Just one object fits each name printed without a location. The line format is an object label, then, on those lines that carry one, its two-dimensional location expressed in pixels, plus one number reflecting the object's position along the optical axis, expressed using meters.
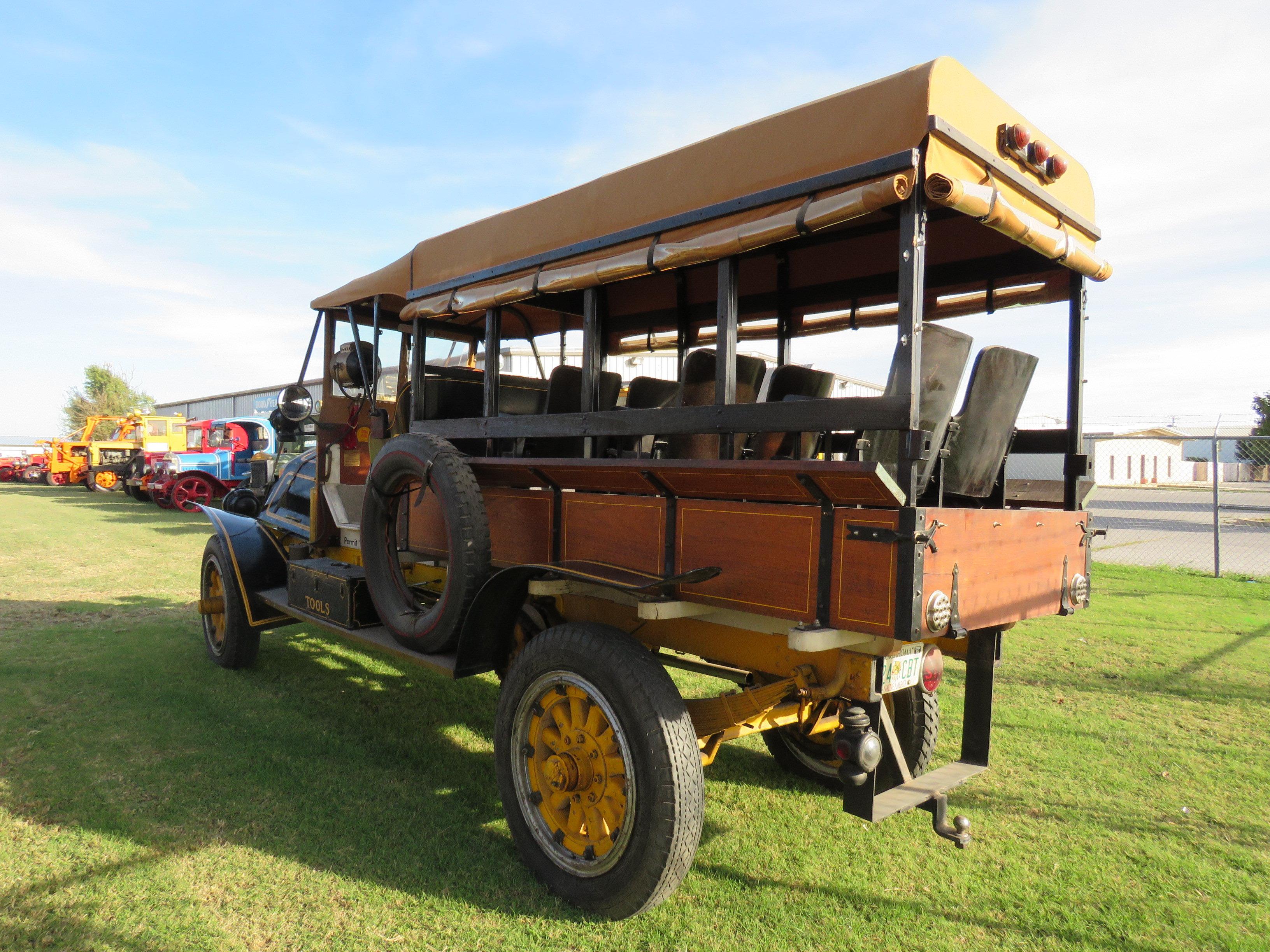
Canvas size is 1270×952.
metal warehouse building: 36.97
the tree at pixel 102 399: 50.41
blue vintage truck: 18.39
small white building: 38.03
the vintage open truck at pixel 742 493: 2.33
